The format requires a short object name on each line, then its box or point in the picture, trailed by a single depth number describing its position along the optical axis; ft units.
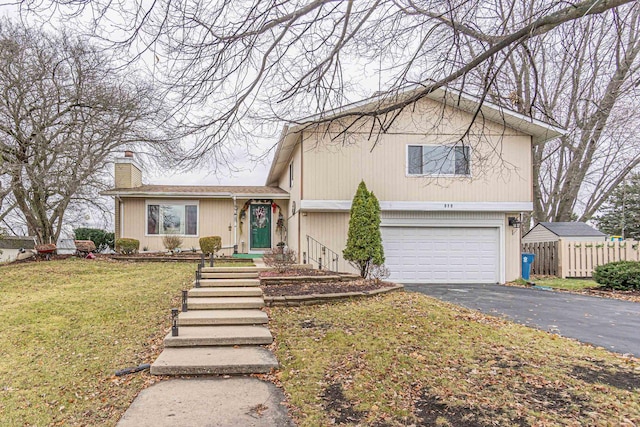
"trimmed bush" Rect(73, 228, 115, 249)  57.93
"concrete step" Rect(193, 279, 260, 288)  28.02
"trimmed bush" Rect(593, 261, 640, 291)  37.04
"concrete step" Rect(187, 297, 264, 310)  23.68
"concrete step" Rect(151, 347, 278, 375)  15.96
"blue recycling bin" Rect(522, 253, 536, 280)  44.34
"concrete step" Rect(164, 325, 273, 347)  18.65
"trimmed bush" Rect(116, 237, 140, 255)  49.11
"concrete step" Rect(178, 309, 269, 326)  21.29
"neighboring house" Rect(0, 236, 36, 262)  51.93
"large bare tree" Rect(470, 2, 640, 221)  19.03
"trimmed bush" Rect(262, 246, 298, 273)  33.88
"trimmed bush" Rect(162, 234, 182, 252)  49.16
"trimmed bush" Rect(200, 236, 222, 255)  47.01
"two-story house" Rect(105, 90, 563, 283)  40.75
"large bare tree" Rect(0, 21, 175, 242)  42.32
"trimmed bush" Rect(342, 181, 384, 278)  35.01
